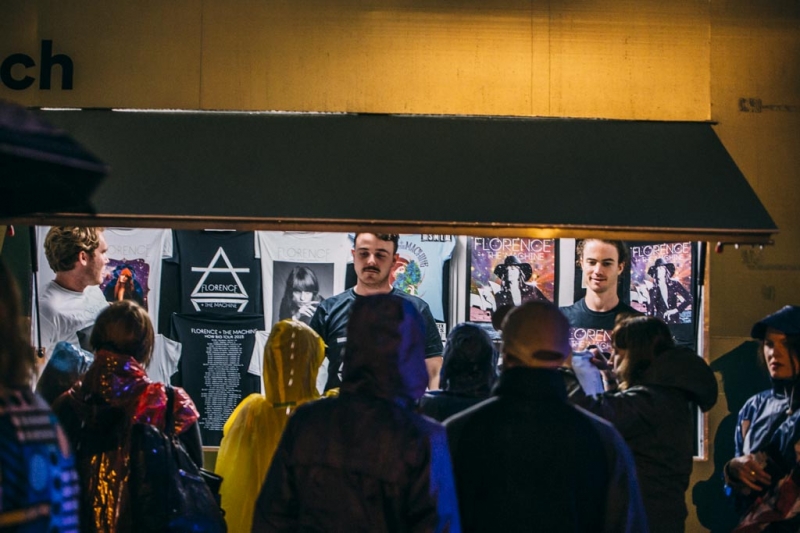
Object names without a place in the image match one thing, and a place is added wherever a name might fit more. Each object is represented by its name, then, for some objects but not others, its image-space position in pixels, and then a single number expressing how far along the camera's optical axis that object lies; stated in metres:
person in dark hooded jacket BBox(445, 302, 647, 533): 3.70
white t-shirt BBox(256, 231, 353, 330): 6.91
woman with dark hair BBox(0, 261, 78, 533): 2.33
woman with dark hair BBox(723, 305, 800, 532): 5.35
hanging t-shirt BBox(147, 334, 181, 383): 6.86
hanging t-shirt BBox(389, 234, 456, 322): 6.86
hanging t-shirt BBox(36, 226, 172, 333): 6.86
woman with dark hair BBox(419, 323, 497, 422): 4.91
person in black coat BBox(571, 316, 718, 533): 4.93
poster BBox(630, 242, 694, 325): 6.82
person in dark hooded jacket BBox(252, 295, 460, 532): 3.48
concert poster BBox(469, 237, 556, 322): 6.82
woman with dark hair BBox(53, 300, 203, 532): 4.57
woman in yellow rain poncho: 5.27
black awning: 5.63
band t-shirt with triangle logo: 6.86
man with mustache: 6.83
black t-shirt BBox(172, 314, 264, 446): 6.84
